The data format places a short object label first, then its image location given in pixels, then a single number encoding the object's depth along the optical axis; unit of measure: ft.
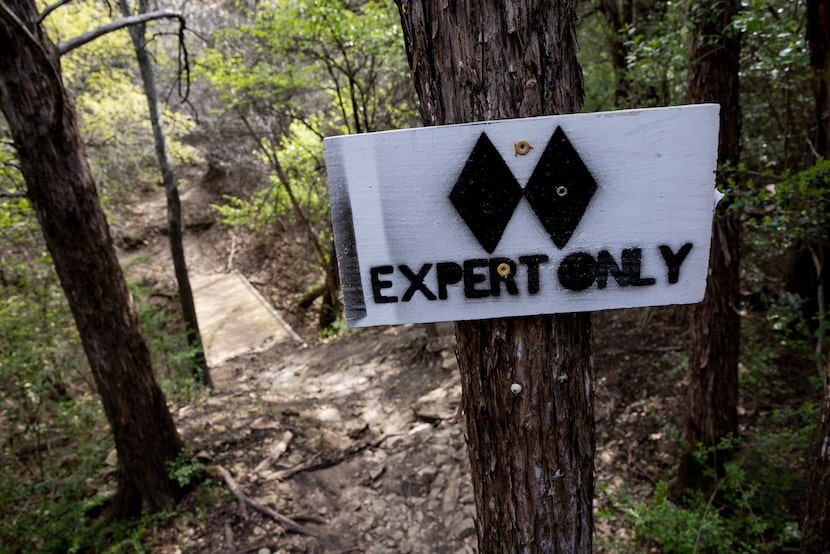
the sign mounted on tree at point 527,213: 2.90
